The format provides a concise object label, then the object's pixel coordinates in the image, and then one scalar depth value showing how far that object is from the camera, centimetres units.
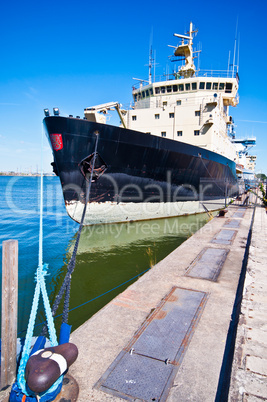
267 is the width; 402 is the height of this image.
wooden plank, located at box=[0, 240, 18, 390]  267
